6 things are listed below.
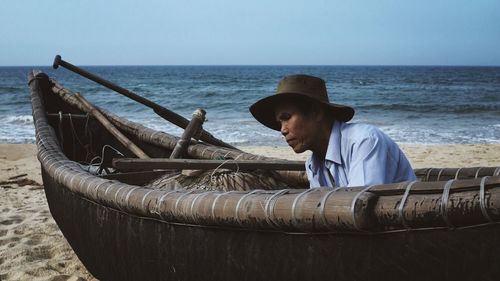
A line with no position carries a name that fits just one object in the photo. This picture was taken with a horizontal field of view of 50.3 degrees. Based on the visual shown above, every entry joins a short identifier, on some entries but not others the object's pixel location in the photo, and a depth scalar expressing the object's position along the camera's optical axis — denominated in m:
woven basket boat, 1.46
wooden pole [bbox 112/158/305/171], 3.21
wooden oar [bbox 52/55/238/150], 4.63
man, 2.04
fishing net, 3.16
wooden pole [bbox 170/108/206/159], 4.05
